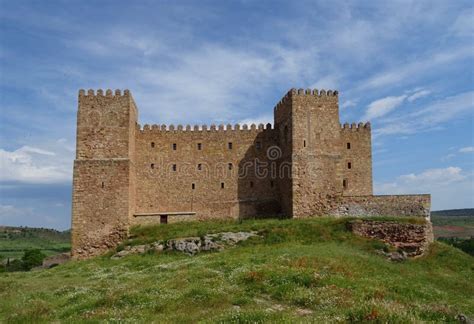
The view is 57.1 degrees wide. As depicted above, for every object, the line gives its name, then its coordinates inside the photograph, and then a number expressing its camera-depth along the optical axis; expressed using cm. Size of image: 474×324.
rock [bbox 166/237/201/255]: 2272
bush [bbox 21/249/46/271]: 4497
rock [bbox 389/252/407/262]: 2050
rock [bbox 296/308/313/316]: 960
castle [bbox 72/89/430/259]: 2669
